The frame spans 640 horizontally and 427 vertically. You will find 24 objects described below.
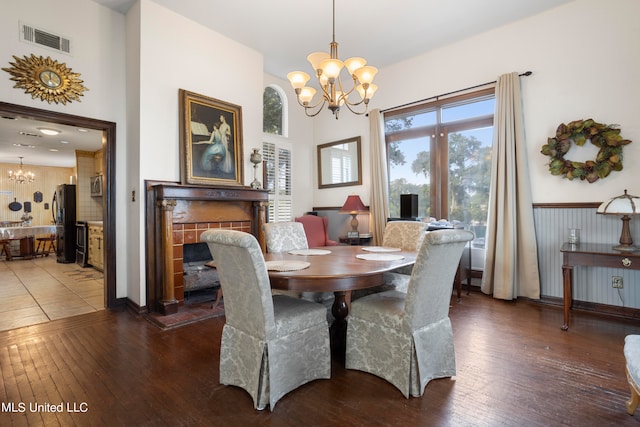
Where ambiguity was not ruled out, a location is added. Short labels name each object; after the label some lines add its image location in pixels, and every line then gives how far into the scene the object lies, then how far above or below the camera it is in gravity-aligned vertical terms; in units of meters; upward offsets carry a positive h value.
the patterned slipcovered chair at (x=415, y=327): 1.74 -0.69
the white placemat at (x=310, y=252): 2.66 -0.34
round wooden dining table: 1.79 -0.35
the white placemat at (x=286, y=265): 1.89 -0.33
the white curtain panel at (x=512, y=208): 3.52 +0.03
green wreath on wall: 3.02 +0.61
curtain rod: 3.55 +1.54
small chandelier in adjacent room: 8.85 +1.14
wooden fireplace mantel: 3.21 -0.13
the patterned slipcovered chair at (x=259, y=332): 1.65 -0.68
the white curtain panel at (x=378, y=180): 4.70 +0.48
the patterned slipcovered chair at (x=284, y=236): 2.87 -0.22
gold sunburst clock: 2.90 +1.31
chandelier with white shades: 2.34 +1.06
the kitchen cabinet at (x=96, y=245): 5.50 -0.52
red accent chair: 4.69 -0.27
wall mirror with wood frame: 5.18 +0.84
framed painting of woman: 3.52 +0.87
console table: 2.54 -0.42
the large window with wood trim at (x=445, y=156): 3.99 +0.75
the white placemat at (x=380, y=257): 2.27 -0.33
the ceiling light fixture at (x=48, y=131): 5.42 +1.49
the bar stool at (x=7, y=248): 6.81 -0.67
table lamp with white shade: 2.59 -0.01
